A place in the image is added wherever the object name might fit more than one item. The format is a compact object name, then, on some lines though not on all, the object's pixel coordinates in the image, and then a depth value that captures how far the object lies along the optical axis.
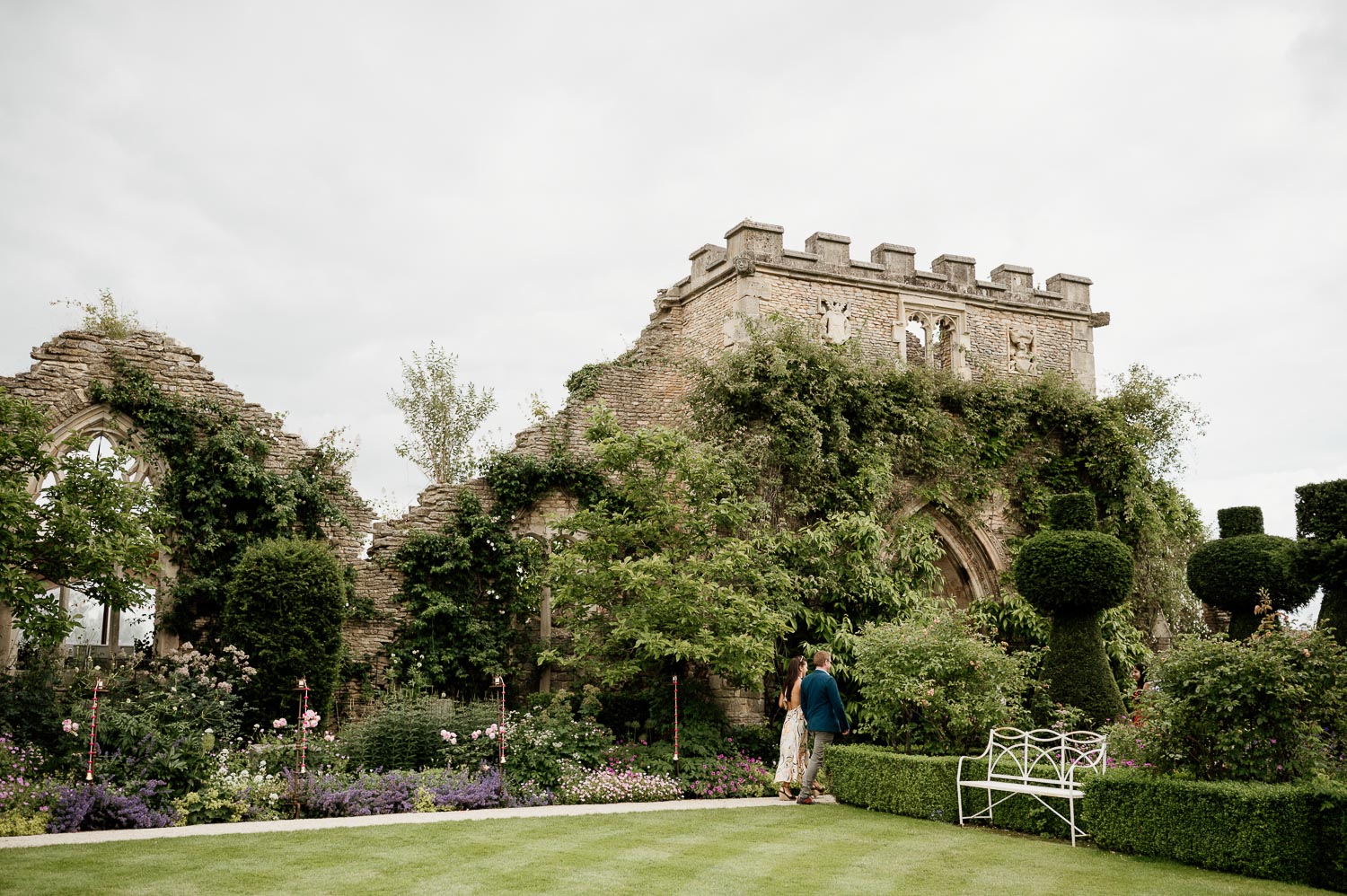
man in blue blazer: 11.27
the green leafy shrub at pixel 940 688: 11.26
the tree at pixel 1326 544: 10.78
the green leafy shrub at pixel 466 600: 14.76
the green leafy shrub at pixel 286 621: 12.57
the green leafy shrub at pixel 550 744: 11.64
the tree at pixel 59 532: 10.71
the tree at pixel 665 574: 12.97
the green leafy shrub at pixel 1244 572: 13.17
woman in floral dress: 11.67
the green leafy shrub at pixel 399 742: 11.73
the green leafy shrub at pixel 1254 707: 7.75
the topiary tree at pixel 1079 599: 12.11
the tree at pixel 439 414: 25.81
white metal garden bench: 8.80
